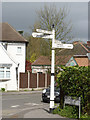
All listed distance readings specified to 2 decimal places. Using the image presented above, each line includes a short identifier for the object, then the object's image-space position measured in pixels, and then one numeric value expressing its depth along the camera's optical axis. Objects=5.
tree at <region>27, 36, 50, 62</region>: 59.69
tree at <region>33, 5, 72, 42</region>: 36.84
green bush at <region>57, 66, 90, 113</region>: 11.52
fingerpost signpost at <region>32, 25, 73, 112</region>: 12.99
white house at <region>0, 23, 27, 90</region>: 31.78
